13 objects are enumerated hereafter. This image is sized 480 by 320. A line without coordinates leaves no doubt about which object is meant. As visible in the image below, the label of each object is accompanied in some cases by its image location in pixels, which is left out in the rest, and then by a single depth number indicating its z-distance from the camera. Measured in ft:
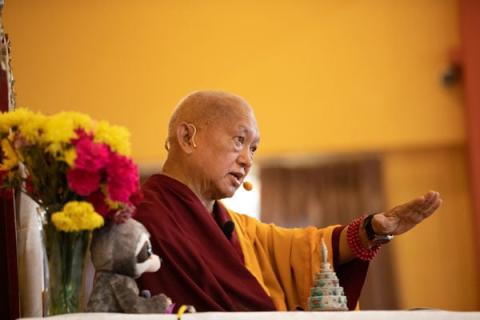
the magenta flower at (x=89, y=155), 11.83
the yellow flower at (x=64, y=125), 11.90
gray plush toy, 11.94
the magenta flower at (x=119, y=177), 11.92
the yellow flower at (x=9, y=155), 12.11
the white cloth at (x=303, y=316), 11.63
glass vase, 11.91
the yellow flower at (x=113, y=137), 11.98
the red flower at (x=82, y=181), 11.84
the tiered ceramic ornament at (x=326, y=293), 12.84
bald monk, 13.08
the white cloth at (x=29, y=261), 12.79
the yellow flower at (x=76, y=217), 11.81
